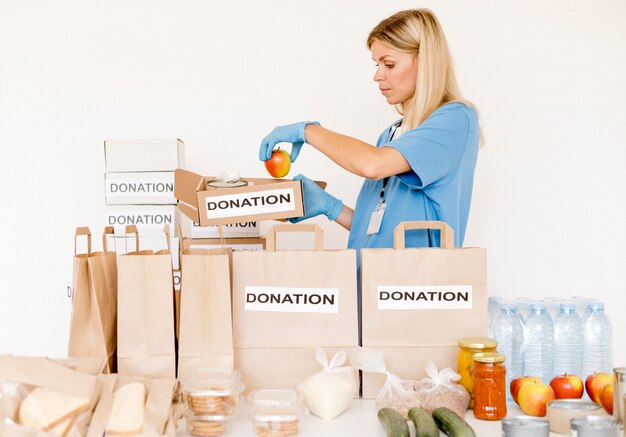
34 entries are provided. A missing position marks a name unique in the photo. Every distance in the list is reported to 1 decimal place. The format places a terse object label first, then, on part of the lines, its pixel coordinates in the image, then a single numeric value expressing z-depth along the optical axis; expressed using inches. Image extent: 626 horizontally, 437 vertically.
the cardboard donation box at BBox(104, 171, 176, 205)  91.7
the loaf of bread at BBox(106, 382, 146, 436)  42.5
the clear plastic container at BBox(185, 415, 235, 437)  45.8
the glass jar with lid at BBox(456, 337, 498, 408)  49.9
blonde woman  67.1
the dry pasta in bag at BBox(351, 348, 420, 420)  49.1
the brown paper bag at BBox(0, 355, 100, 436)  42.3
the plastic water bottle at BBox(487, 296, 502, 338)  61.4
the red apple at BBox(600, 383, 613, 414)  46.8
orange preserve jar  47.5
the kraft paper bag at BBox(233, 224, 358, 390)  53.9
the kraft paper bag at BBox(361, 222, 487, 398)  53.6
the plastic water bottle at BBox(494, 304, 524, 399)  59.6
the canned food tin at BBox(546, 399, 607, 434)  44.8
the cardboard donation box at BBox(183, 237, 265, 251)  91.7
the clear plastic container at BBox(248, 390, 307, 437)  45.5
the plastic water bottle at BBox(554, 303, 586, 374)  57.2
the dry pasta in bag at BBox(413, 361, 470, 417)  48.8
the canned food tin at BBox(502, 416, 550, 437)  39.6
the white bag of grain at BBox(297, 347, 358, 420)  49.3
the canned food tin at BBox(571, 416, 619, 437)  38.0
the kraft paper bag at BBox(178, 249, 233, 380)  51.8
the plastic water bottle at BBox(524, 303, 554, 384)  57.4
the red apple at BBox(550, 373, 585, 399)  50.0
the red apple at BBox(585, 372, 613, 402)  49.1
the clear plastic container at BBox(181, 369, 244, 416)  46.2
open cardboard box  57.3
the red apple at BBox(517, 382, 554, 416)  48.8
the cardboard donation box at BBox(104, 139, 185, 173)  91.5
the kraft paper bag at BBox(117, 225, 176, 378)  51.7
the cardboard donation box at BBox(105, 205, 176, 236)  92.5
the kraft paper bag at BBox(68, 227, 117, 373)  50.6
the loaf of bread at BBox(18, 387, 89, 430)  42.0
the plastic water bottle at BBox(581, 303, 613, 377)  61.2
